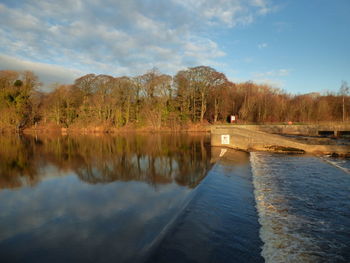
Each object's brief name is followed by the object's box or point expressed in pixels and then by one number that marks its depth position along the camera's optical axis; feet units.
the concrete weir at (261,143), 55.21
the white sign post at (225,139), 71.06
